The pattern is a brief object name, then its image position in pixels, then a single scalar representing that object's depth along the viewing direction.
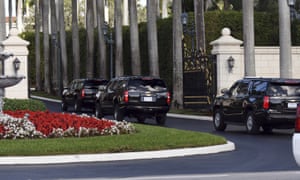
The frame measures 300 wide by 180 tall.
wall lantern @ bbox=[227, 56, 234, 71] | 35.50
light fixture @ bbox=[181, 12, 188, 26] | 40.45
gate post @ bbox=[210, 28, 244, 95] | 35.41
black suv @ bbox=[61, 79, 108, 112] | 40.12
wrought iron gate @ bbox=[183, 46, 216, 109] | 37.66
